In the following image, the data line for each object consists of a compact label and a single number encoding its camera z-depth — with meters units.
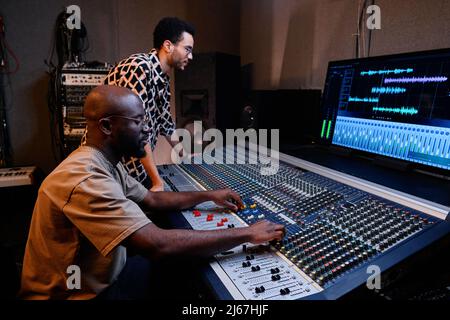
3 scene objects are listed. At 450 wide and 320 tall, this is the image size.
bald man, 0.88
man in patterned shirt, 1.69
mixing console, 0.75
